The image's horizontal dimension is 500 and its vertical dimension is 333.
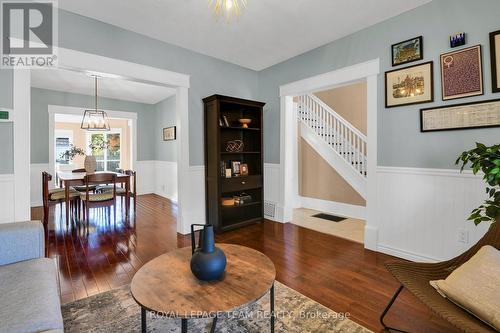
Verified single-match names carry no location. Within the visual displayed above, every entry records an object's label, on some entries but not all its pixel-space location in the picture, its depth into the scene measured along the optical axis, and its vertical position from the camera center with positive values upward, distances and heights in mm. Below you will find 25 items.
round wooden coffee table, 1128 -612
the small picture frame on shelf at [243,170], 4059 -37
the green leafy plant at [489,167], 1622 -9
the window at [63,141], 9211 +1059
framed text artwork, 2178 +463
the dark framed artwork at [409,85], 2533 +856
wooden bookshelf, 3594 +131
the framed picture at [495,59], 2131 +910
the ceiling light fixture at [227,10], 2488 +1654
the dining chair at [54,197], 3652 -428
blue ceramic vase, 1310 -482
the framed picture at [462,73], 2236 +854
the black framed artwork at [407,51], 2586 +1224
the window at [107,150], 9133 +697
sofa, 1040 -604
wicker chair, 1191 -703
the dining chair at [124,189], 4455 -372
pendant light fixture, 4754 +897
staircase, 4355 +532
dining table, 3729 -179
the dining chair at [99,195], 3746 -412
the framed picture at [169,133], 5969 +860
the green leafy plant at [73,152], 6170 +428
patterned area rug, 1624 -1027
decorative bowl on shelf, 3943 +733
